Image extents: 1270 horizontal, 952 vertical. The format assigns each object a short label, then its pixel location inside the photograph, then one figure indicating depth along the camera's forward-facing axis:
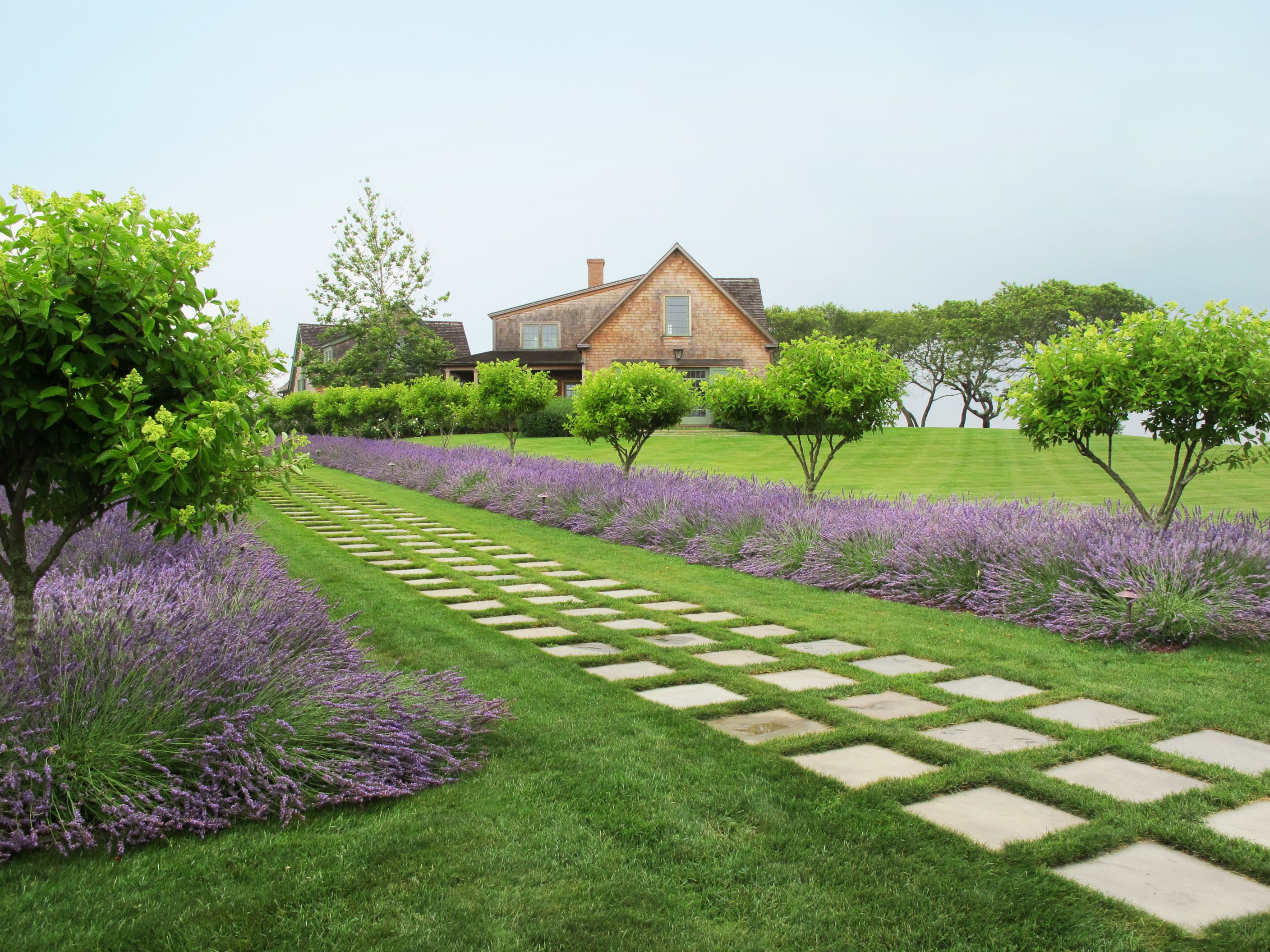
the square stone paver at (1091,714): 4.14
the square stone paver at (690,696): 4.46
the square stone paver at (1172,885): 2.47
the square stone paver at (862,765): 3.43
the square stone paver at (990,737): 3.80
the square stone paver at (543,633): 5.96
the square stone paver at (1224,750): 3.62
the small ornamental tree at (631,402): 12.78
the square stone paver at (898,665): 5.12
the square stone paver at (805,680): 4.78
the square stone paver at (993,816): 2.94
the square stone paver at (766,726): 3.95
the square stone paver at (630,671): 4.96
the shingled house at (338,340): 50.16
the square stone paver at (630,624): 6.22
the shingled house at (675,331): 37.00
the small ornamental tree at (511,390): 17.89
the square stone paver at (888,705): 4.26
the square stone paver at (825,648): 5.55
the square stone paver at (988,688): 4.61
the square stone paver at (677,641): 5.72
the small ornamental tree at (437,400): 22.16
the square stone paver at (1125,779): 3.30
